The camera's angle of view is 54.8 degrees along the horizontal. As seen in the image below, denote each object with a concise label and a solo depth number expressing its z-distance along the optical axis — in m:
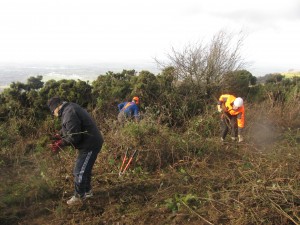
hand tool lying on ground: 5.38
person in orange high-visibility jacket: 6.86
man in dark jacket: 4.08
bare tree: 11.84
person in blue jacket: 7.36
